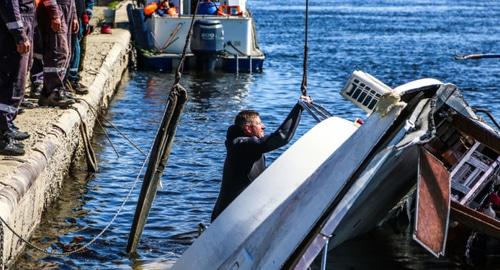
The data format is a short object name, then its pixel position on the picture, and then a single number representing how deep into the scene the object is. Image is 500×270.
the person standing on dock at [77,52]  13.87
